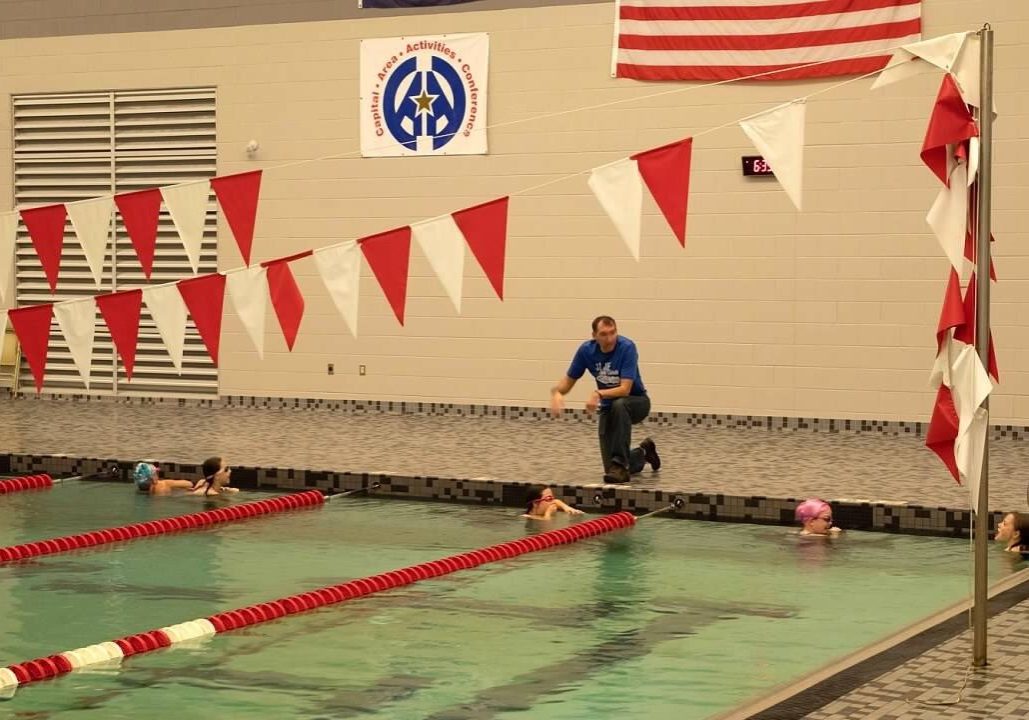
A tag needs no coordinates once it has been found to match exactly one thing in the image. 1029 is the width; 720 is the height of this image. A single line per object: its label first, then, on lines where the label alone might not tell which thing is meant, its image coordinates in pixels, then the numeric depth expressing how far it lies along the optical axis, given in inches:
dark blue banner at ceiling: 570.6
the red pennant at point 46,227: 356.5
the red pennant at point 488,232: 320.5
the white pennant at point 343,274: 331.3
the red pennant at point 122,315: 350.0
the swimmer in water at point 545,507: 388.8
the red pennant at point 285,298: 339.9
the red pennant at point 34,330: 351.9
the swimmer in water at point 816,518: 361.4
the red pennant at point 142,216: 347.3
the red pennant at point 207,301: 341.4
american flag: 503.8
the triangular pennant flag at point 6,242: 342.0
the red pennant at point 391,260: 332.5
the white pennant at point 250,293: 339.6
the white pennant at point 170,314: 345.1
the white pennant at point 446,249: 324.5
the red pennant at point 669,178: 296.2
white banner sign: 566.3
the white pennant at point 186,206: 340.5
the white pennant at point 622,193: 298.7
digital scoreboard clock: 521.3
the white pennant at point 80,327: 347.3
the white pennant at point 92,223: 347.6
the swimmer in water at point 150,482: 431.2
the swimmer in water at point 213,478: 423.5
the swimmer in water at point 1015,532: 329.1
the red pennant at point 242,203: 339.9
